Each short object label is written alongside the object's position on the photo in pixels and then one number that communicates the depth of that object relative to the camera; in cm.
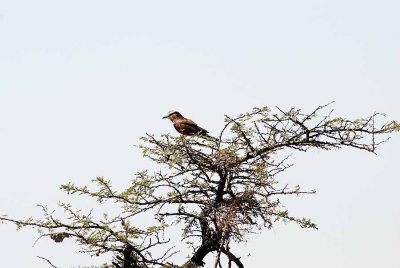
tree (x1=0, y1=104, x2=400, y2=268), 1959
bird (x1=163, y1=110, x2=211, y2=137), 2061
